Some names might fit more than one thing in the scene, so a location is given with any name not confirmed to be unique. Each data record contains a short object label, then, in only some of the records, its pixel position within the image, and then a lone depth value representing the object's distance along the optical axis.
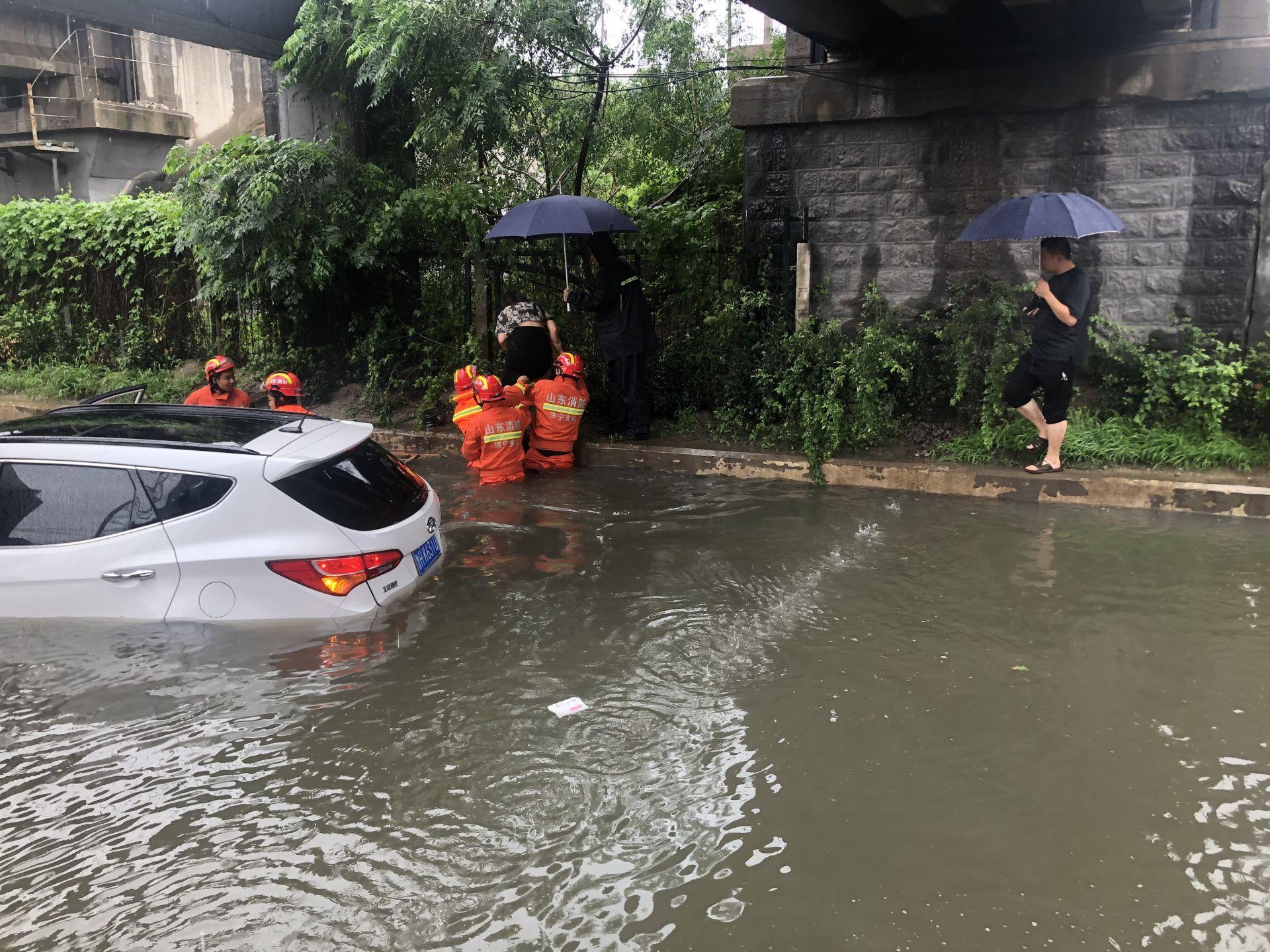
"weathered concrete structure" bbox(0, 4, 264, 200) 24.61
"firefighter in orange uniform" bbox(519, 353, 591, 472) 9.50
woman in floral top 9.66
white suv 5.13
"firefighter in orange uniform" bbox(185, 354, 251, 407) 8.02
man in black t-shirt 8.20
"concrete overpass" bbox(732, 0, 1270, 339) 8.76
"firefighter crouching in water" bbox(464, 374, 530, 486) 8.93
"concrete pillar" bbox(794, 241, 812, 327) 10.18
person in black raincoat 9.84
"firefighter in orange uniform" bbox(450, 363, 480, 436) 9.09
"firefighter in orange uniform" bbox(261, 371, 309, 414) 7.96
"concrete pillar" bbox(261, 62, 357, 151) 11.66
